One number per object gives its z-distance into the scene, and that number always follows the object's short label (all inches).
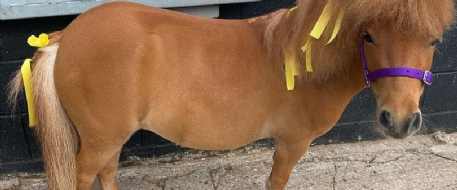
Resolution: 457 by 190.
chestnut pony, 60.6
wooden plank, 77.7
